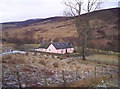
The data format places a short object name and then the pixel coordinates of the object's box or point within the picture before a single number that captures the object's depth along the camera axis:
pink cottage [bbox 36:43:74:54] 50.19
